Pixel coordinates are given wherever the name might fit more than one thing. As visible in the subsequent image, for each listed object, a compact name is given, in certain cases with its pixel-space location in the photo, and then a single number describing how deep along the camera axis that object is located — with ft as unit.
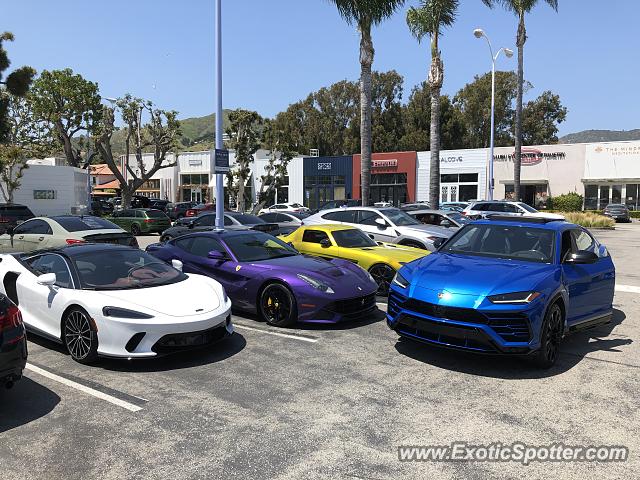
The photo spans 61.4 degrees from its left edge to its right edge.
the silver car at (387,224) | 42.39
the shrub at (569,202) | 133.49
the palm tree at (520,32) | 102.99
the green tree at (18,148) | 104.73
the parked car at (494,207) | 77.00
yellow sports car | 32.01
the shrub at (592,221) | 97.71
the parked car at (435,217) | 51.62
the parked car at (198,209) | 115.64
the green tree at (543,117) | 221.46
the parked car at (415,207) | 82.43
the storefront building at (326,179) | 171.94
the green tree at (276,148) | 126.59
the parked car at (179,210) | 121.90
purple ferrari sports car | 24.23
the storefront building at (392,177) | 159.94
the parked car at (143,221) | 82.48
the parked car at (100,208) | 135.74
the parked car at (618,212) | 120.47
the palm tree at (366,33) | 68.28
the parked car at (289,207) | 128.55
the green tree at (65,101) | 138.41
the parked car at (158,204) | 155.17
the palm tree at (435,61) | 81.35
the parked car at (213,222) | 57.26
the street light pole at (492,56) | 113.09
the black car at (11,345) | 14.48
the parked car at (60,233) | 39.47
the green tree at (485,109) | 217.97
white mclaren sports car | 18.48
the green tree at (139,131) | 127.95
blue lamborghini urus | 17.81
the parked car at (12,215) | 66.59
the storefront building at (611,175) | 131.64
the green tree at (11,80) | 58.29
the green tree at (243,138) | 118.01
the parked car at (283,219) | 61.31
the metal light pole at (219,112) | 49.90
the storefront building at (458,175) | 148.05
